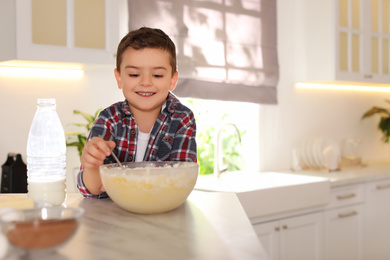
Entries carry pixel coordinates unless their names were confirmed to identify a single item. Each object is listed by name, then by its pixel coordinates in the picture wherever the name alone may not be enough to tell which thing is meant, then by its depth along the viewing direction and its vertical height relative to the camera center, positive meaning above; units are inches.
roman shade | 104.9 +19.5
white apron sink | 94.3 -14.2
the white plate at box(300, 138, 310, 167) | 134.1 -9.7
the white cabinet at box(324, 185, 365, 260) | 111.7 -25.1
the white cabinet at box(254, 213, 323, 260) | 97.9 -24.8
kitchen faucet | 113.3 -8.1
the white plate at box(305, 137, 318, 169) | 132.9 -9.4
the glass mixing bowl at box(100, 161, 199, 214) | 36.1 -5.0
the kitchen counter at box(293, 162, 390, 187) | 113.2 -13.6
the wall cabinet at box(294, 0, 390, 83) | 129.1 +23.0
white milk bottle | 40.7 -2.9
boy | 47.6 +1.0
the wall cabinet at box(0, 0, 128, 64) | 73.7 +15.4
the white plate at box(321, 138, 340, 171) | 128.3 -9.7
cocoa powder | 25.3 -5.9
